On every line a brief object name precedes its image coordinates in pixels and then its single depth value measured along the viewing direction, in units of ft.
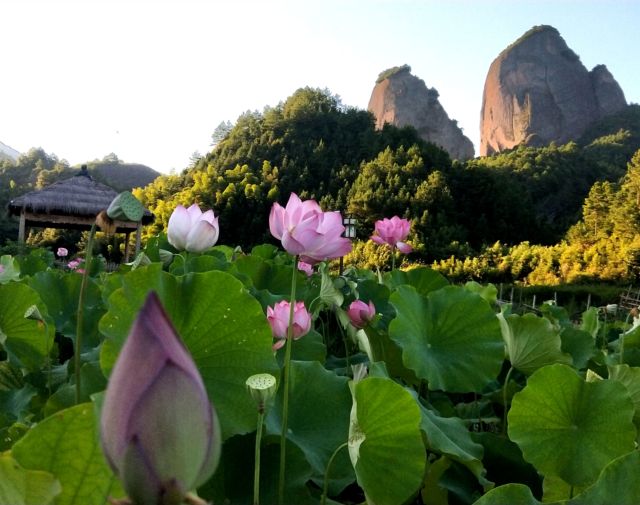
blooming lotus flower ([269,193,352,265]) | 1.75
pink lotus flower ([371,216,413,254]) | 4.43
